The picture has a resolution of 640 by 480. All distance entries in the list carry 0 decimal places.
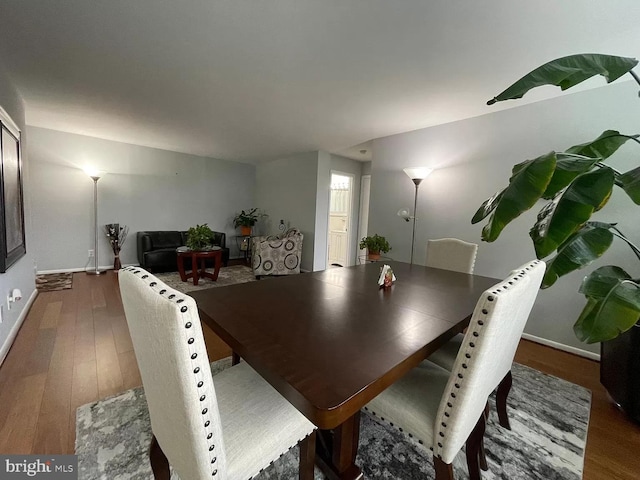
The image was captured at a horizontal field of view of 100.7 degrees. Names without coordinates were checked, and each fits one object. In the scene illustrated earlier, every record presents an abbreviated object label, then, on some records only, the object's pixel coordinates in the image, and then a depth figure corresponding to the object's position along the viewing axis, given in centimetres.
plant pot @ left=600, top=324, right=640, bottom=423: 159
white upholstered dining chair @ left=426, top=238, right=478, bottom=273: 235
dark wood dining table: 73
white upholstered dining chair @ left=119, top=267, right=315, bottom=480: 61
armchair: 454
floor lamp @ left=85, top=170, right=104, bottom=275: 452
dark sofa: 466
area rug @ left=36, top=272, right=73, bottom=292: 371
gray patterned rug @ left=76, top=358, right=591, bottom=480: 124
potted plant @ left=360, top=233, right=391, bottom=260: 362
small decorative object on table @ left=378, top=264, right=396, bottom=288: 169
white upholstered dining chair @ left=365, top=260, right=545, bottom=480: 81
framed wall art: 196
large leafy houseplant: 104
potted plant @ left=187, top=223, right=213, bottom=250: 404
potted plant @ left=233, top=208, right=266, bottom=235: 631
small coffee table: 405
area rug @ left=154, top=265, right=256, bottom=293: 402
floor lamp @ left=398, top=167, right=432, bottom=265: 320
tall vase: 479
